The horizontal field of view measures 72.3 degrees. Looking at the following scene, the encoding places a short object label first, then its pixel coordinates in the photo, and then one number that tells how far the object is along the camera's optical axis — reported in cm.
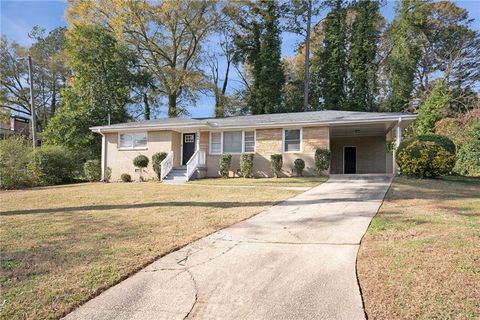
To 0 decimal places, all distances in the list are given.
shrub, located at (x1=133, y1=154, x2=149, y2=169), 1770
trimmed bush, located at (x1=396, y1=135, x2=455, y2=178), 1255
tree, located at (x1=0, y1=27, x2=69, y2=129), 3219
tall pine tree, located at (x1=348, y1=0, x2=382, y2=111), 2759
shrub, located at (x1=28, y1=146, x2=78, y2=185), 1794
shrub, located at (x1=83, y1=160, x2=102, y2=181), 1942
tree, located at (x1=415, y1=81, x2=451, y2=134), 2234
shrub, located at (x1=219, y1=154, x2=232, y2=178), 1689
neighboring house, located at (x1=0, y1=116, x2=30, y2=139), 3673
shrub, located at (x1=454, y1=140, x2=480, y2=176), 1680
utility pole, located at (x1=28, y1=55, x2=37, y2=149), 2294
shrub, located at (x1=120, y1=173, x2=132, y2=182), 1820
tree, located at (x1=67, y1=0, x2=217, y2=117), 2741
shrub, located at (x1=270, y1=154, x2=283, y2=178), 1598
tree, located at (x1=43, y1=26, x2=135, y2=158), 2412
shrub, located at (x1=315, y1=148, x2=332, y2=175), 1551
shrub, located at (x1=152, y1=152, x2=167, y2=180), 1744
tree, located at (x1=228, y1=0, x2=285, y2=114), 2905
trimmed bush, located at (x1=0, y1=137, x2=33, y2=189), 1611
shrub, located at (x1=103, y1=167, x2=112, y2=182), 1895
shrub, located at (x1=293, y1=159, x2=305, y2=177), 1581
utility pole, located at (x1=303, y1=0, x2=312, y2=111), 2928
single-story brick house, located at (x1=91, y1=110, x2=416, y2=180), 1609
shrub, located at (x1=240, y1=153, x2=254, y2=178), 1644
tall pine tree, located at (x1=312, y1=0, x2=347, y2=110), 2858
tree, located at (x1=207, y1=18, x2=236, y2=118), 3176
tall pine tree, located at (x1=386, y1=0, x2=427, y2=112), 2622
